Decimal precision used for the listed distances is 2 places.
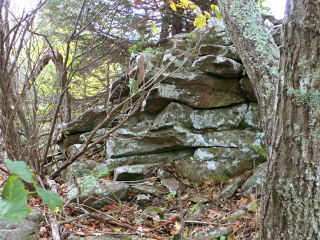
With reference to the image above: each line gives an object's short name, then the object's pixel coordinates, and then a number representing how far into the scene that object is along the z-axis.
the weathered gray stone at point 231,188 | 4.35
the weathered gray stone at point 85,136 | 6.33
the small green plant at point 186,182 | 4.87
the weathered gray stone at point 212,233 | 2.90
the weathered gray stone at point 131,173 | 4.95
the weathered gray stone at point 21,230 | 2.52
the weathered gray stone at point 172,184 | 4.59
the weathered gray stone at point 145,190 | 4.50
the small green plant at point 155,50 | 6.11
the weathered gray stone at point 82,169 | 5.41
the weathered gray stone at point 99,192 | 3.96
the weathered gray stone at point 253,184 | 4.13
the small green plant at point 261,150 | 4.00
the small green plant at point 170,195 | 4.34
